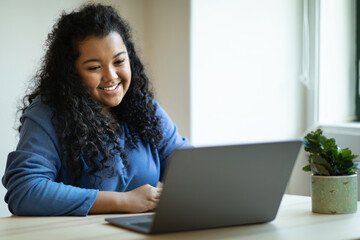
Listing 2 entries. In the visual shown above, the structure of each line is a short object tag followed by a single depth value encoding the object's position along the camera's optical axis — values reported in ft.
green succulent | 7.28
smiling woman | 7.46
